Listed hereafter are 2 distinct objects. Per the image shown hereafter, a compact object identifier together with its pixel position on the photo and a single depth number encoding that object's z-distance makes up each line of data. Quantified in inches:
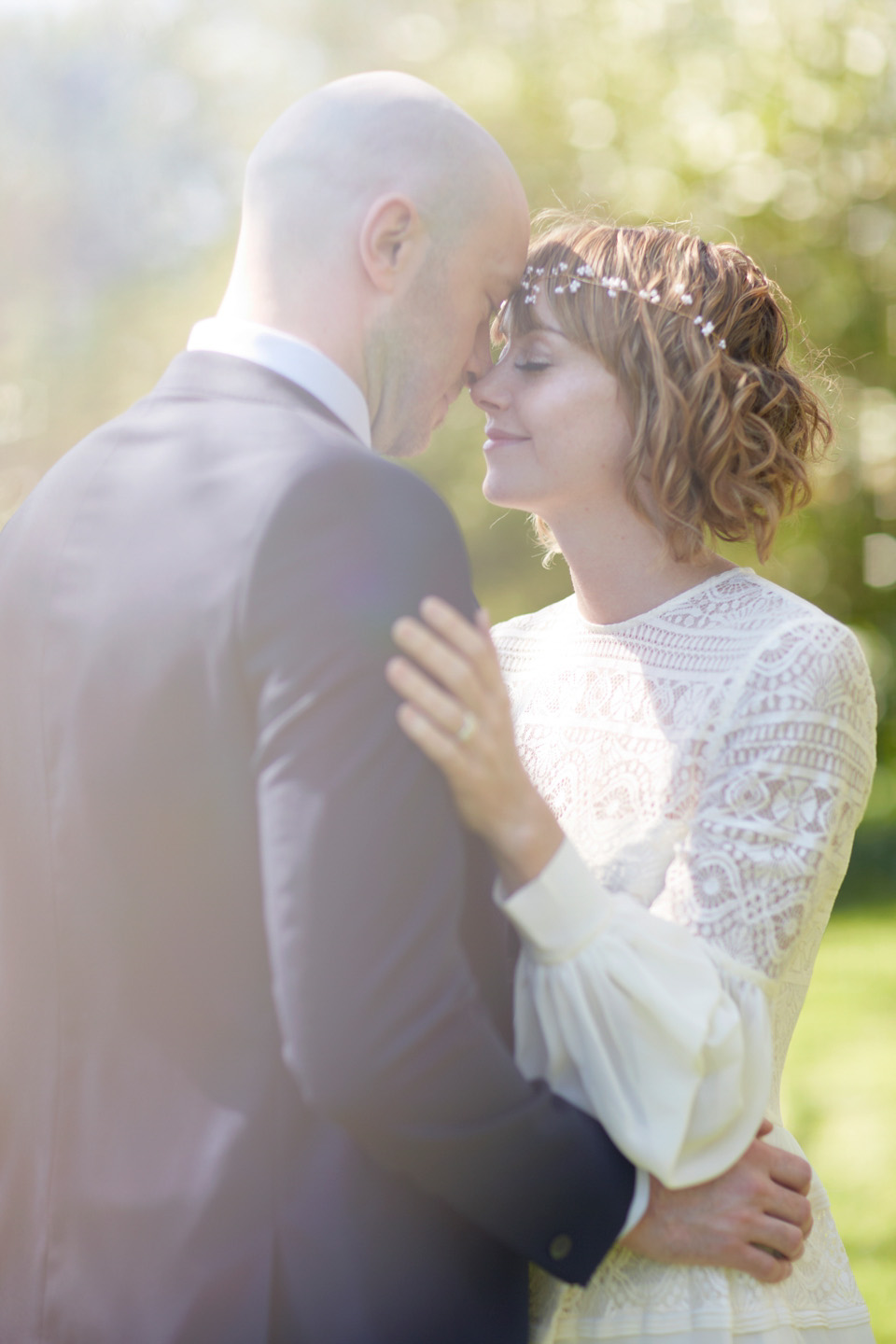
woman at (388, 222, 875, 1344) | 69.9
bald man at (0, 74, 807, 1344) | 56.7
